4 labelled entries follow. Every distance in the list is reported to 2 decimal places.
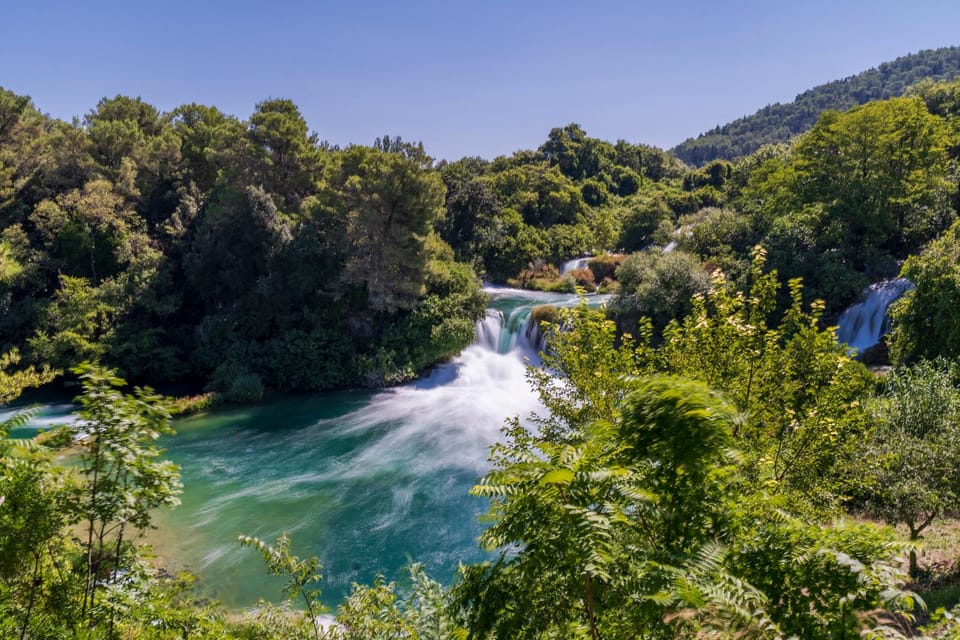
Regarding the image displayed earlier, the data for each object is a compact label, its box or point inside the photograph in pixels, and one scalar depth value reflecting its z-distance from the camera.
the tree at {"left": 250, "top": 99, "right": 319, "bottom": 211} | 29.53
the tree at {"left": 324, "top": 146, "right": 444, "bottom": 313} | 24.11
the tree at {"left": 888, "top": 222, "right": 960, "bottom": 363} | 14.29
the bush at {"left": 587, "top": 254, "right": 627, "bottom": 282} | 38.84
